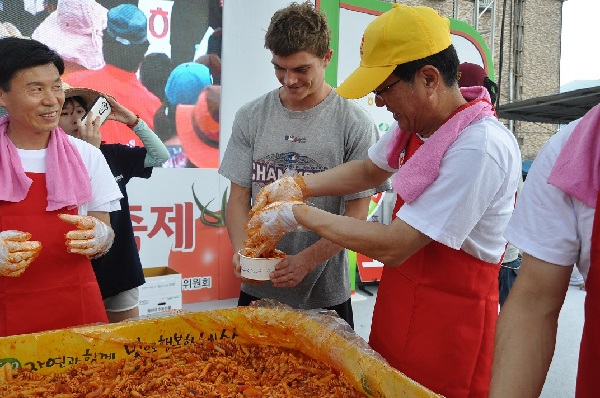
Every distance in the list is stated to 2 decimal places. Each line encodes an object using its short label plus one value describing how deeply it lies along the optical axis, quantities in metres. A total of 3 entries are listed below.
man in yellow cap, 1.24
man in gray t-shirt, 1.78
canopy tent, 7.34
